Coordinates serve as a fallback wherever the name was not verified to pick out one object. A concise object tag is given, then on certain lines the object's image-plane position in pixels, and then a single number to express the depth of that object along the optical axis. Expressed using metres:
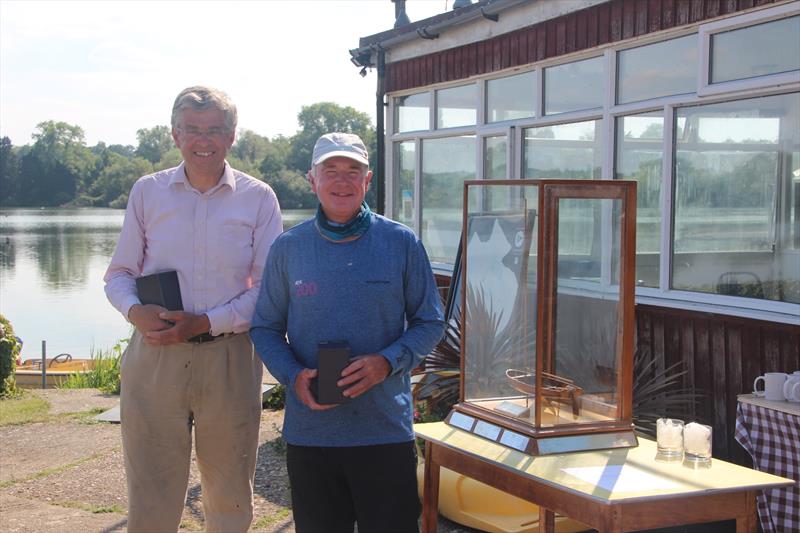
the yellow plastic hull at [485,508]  4.46
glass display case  3.15
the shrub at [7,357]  9.13
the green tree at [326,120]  78.56
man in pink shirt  3.21
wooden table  2.67
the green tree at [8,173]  90.94
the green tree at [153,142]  93.50
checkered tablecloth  4.10
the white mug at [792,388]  4.27
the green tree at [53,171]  92.38
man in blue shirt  2.76
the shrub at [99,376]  11.34
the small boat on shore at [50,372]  13.11
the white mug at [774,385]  4.38
